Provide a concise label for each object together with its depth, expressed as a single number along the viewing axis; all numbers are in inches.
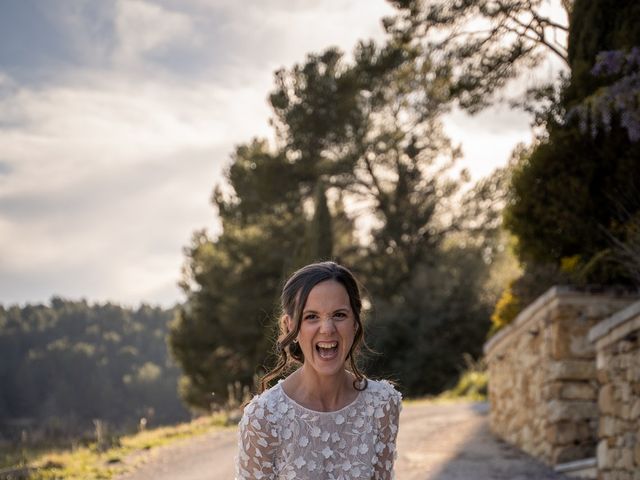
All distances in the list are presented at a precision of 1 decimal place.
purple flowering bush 269.7
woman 106.8
